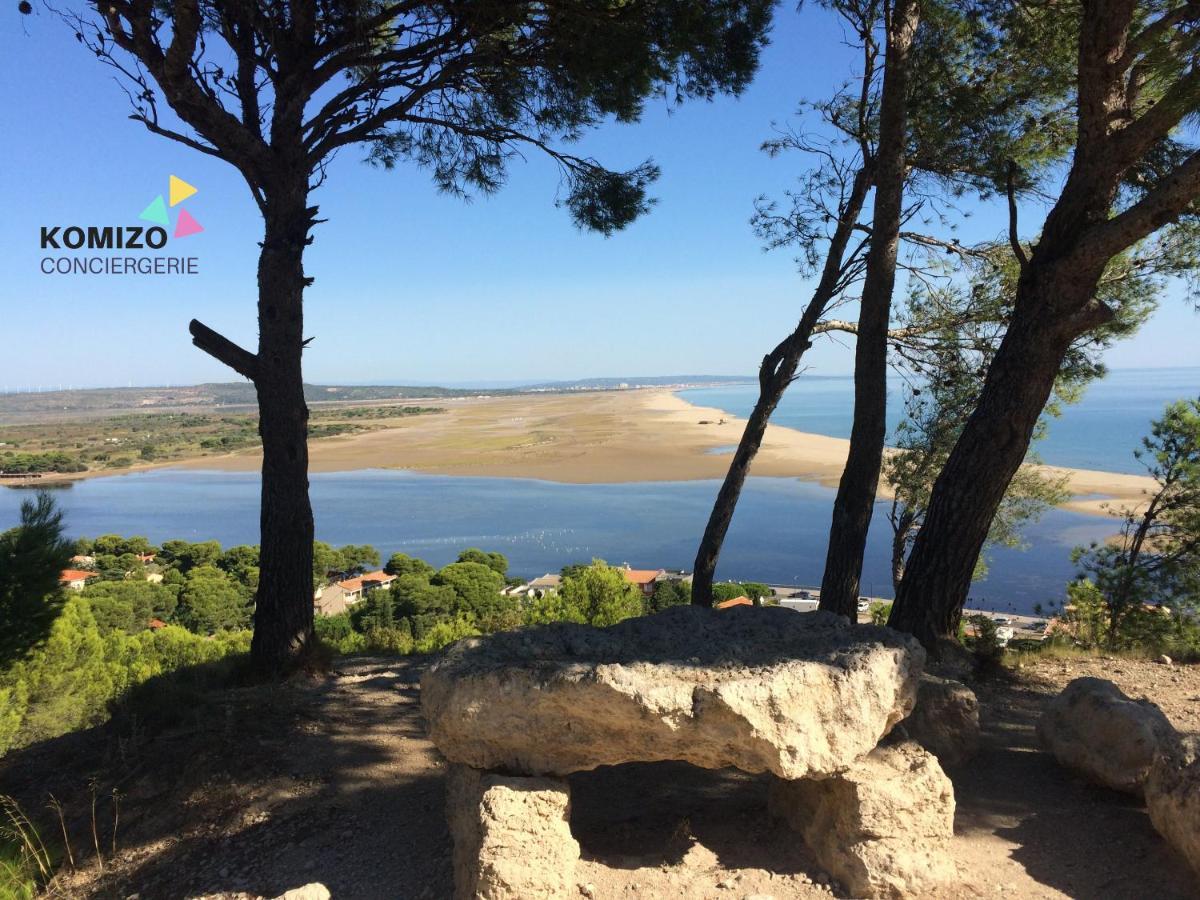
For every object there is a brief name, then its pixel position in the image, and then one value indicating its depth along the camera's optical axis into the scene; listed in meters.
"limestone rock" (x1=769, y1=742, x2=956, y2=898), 2.96
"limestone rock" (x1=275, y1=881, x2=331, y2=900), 2.84
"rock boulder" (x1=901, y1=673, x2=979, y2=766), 4.09
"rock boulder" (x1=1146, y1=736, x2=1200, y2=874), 2.91
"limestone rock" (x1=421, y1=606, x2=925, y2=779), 2.86
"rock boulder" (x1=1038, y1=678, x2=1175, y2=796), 3.57
